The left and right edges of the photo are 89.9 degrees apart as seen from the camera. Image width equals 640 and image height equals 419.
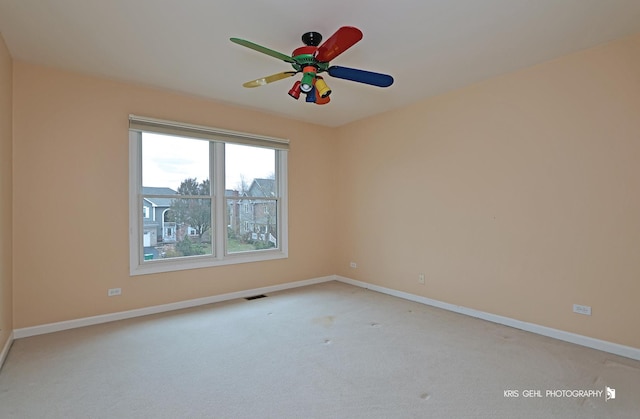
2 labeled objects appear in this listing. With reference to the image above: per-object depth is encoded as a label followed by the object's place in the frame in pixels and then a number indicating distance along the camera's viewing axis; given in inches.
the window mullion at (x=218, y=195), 166.4
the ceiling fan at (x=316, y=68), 83.6
